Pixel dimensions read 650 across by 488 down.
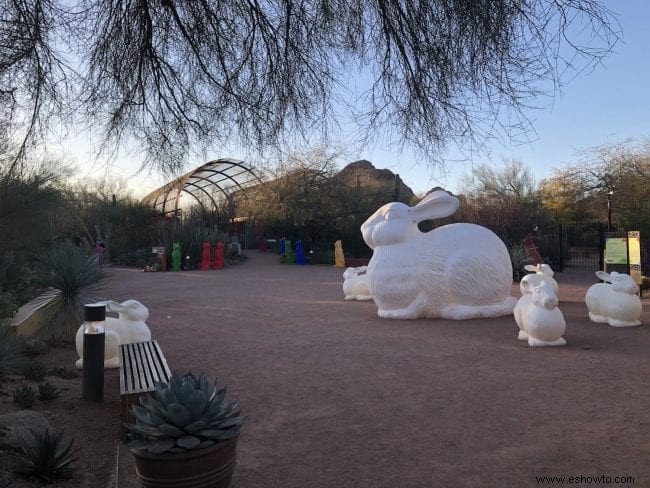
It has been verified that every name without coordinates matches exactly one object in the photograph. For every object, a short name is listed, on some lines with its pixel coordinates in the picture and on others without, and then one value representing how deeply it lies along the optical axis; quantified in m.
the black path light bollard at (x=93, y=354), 4.97
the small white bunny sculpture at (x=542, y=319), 7.06
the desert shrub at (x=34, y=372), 5.62
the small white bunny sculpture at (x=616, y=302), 8.50
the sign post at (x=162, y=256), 22.44
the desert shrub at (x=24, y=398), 4.62
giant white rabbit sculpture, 9.41
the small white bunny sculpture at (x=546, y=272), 10.31
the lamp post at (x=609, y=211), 17.92
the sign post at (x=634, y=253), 12.07
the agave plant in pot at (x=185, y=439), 2.83
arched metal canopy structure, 30.03
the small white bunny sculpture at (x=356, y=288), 12.26
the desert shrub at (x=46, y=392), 4.89
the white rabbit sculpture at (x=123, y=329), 6.31
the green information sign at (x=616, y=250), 12.48
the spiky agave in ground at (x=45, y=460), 3.30
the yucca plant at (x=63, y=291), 7.31
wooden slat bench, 3.97
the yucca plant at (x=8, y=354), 4.22
